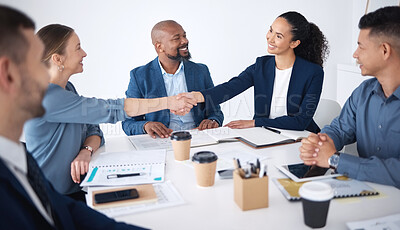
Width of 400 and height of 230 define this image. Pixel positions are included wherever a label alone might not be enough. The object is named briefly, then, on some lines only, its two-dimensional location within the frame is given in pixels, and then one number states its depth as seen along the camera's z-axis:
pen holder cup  1.12
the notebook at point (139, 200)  1.21
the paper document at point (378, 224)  0.99
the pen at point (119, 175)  1.46
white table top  1.06
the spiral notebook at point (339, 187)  1.21
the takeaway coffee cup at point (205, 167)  1.30
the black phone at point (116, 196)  1.24
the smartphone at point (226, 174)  1.42
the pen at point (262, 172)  1.12
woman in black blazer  2.49
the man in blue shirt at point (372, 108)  1.49
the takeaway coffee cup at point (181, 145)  1.62
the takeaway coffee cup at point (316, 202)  0.99
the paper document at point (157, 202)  1.17
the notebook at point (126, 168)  1.42
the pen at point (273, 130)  2.09
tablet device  1.36
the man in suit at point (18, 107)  0.75
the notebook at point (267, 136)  1.86
